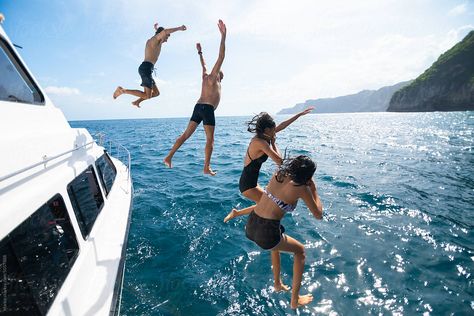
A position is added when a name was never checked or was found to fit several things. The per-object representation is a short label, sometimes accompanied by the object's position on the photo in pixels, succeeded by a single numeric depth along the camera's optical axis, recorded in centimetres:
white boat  258
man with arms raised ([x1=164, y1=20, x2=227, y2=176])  484
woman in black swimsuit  404
